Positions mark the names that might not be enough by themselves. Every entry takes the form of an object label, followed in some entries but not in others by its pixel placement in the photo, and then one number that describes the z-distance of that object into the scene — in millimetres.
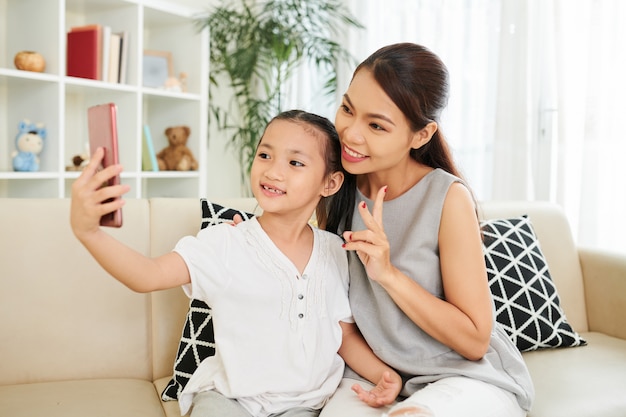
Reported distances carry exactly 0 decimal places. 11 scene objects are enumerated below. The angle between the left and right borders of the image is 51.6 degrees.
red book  3072
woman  1294
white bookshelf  2902
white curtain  2574
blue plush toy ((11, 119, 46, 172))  2871
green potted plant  3637
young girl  1272
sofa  1490
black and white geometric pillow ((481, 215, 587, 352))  1827
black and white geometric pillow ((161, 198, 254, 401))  1531
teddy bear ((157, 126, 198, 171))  3482
